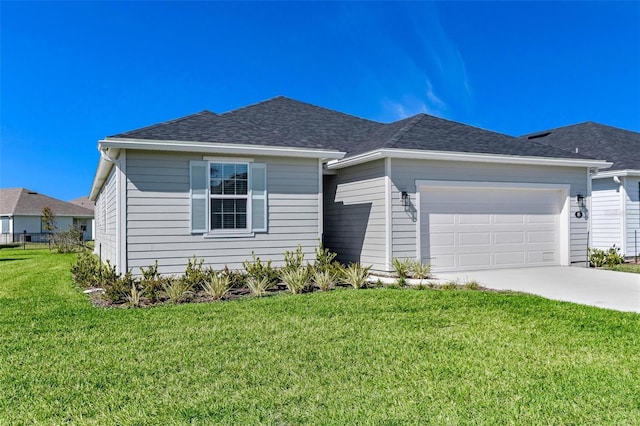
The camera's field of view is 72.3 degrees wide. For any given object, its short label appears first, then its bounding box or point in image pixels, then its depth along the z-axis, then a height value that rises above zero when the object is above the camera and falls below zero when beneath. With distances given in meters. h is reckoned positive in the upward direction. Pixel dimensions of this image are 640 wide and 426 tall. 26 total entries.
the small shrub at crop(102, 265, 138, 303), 7.66 -1.17
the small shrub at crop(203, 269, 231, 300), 7.87 -1.18
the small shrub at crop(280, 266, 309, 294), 8.35 -1.13
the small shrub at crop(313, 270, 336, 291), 8.58 -1.16
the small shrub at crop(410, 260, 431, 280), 9.91 -1.11
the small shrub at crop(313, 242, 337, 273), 9.57 -0.88
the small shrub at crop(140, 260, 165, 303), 7.70 -1.11
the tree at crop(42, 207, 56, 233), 29.51 +0.33
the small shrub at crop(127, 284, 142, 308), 7.31 -1.28
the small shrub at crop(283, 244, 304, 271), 9.67 -0.84
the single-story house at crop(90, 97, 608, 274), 9.16 +0.67
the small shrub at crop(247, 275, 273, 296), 8.13 -1.21
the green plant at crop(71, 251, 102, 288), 9.48 -1.15
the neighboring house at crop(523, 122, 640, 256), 14.20 +0.78
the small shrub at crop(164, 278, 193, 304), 7.63 -1.21
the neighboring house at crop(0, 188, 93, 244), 34.50 +0.76
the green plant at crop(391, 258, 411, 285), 9.74 -1.02
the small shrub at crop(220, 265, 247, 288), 8.83 -1.16
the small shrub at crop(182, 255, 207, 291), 8.41 -1.05
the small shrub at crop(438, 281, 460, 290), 8.43 -1.27
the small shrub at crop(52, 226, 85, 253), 22.50 -1.00
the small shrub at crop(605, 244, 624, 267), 12.17 -1.08
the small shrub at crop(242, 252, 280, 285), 8.96 -1.03
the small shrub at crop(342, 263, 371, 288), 8.70 -1.10
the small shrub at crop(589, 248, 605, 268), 12.27 -1.07
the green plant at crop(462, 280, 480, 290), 8.41 -1.25
